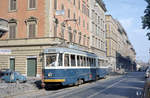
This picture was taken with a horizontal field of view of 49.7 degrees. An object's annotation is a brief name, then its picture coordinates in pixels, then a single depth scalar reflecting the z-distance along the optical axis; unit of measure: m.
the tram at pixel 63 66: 12.58
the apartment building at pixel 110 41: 52.18
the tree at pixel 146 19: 22.00
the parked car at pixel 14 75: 16.80
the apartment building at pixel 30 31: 21.18
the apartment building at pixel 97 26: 36.32
